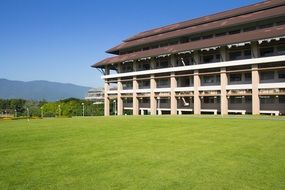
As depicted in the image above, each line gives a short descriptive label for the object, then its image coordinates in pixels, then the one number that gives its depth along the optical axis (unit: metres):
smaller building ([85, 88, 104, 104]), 101.89
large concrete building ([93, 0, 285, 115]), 32.03
